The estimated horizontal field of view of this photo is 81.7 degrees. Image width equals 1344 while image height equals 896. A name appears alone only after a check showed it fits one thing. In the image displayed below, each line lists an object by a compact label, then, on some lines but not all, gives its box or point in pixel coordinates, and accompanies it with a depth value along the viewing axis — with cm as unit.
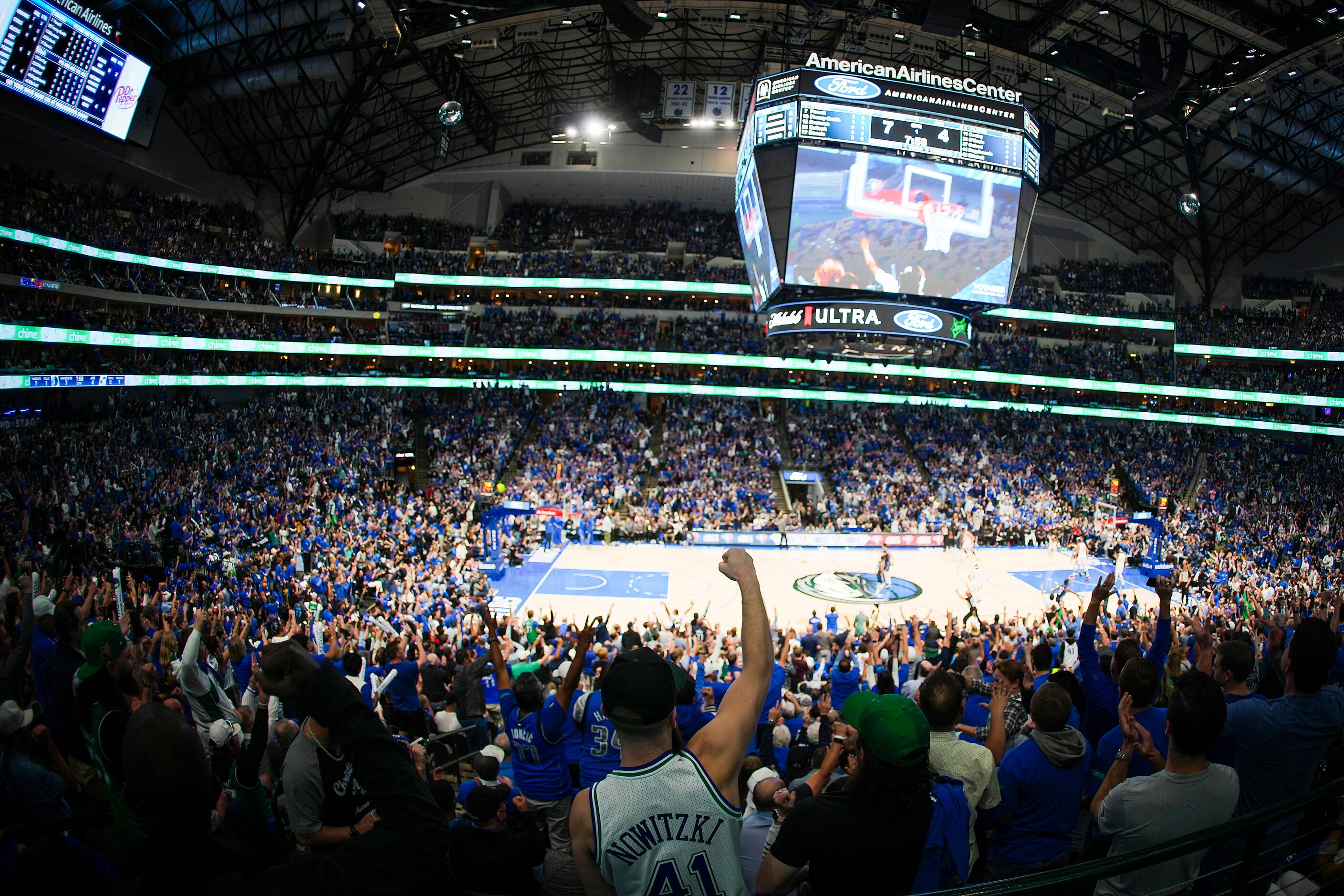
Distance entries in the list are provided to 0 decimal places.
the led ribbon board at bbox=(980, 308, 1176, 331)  4538
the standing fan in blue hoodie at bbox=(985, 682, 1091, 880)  359
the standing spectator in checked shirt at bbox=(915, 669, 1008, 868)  333
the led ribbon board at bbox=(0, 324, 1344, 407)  4119
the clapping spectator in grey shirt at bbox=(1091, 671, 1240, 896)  305
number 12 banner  3875
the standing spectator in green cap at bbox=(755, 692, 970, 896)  233
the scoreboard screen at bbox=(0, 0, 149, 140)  2455
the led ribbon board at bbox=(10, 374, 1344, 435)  4112
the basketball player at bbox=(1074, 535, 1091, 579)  2816
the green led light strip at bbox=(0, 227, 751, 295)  4316
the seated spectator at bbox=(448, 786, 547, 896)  328
